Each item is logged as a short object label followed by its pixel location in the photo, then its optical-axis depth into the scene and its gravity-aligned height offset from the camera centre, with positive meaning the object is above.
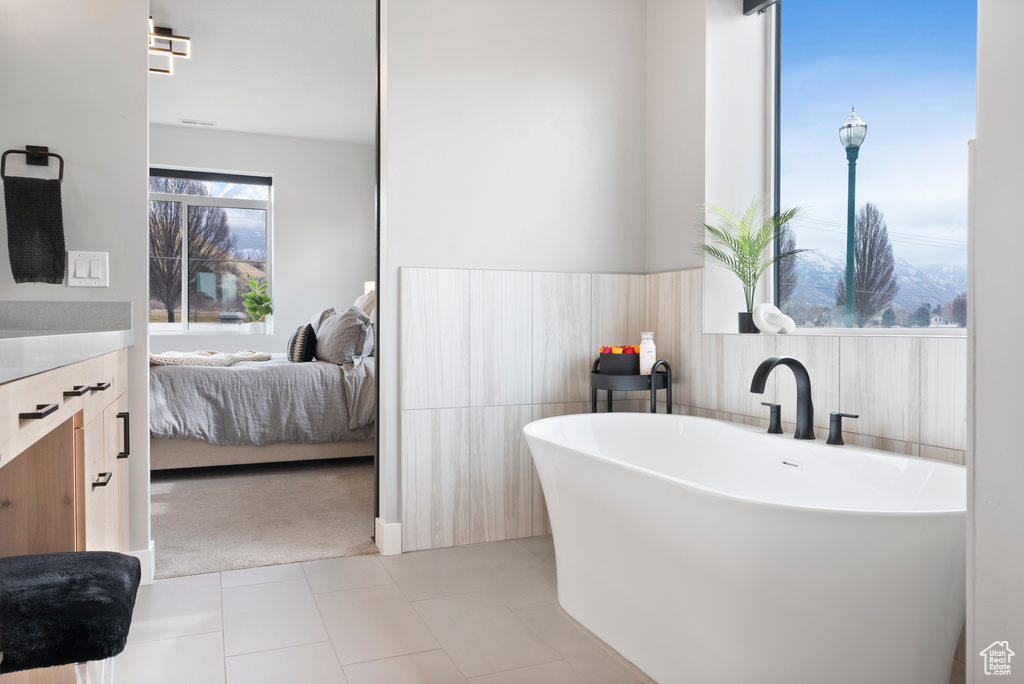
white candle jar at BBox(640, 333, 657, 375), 2.96 -0.10
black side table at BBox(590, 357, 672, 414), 2.89 -0.22
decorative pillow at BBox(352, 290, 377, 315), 4.75 +0.19
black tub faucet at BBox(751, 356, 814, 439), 2.28 -0.22
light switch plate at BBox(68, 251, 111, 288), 2.33 +0.20
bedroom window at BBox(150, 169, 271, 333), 6.53 +0.81
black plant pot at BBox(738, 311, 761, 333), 2.73 +0.04
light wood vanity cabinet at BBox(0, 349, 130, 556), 1.06 -0.29
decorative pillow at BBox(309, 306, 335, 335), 4.79 +0.08
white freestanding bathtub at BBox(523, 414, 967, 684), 1.37 -0.53
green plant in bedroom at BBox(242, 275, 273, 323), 6.62 +0.25
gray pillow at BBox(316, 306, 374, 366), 4.46 -0.05
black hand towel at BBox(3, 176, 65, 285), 2.19 +0.32
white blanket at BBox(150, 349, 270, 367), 4.14 -0.19
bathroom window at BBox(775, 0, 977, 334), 2.31 +0.66
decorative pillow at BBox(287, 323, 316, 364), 4.53 -0.11
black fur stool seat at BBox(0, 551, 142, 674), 0.94 -0.41
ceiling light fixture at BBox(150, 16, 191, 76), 4.17 +1.81
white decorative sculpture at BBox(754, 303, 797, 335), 2.57 +0.04
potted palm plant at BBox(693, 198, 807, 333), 2.72 +0.36
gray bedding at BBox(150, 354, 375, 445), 3.94 -0.44
